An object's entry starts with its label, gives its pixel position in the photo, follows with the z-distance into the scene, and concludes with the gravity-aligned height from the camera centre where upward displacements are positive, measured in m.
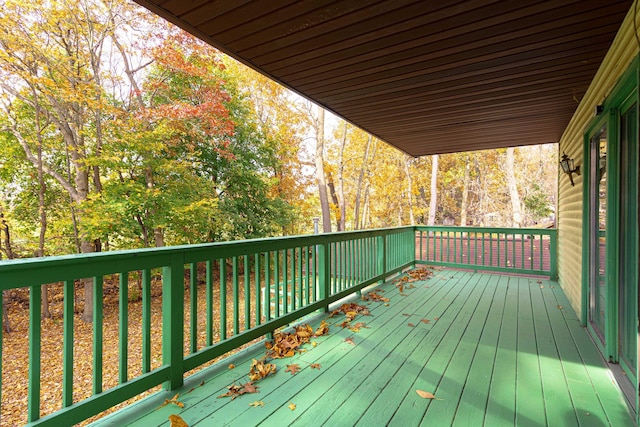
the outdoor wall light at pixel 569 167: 3.72 +0.61
